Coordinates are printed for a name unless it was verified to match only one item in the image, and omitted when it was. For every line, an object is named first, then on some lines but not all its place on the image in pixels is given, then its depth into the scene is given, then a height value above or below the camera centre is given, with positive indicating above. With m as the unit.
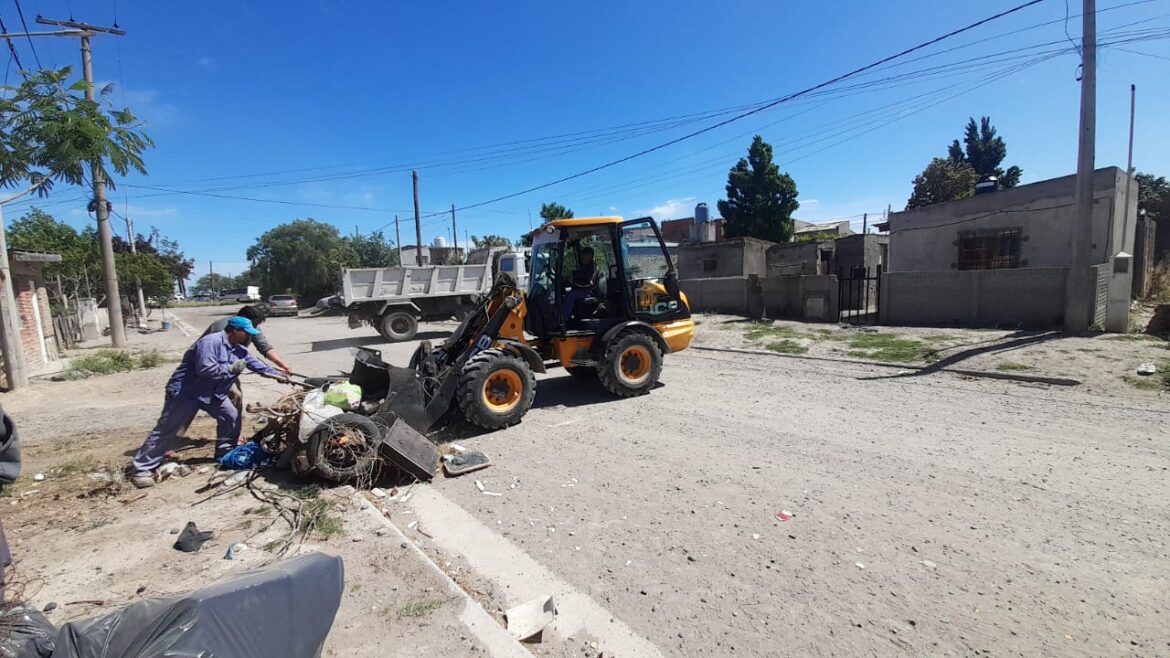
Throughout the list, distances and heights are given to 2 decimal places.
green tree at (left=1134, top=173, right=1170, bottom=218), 25.58 +4.00
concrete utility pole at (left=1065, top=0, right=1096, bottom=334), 8.52 +1.07
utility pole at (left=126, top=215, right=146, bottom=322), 25.48 +0.82
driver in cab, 6.80 +0.04
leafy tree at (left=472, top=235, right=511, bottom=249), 38.38 +3.55
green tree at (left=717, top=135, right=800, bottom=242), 30.14 +4.63
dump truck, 14.30 -0.10
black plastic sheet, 1.64 -1.09
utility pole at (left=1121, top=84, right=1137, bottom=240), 12.75 +1.16
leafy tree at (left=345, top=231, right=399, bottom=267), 39.78 +3.13
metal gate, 12.45 -0.73
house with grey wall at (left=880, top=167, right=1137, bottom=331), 9.72 +0.31
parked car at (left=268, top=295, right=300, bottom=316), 31.45 -0.72
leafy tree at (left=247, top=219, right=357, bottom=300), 37.09 +2.60
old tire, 4.13 -1.27
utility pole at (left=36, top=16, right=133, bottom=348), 14.34 +1.46
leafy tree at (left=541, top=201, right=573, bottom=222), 39.91 +5.66
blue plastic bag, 4.50 -1.44
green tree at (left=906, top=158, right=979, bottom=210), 31.95 +5.49
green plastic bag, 4.61 -0.94
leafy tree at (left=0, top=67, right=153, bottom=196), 5.41 +1.79
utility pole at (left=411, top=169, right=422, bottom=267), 24.52 +2.67
